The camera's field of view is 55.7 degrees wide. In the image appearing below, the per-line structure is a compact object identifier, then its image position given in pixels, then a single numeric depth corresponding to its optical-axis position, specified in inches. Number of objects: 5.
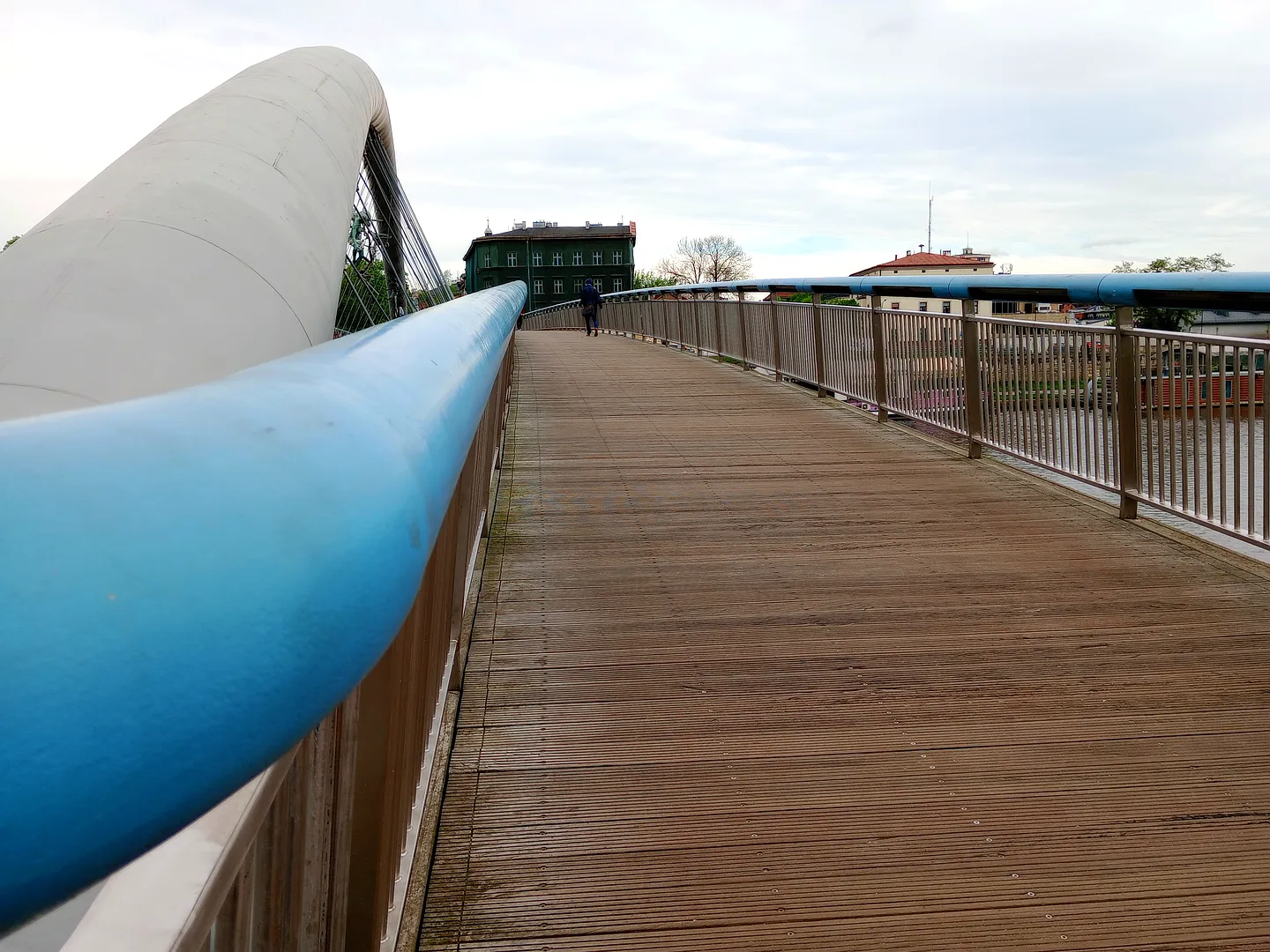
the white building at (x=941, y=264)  3924.7
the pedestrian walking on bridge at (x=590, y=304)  1280.8
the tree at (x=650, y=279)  4218.0
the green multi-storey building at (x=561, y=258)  4741.6
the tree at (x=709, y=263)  4360.2
